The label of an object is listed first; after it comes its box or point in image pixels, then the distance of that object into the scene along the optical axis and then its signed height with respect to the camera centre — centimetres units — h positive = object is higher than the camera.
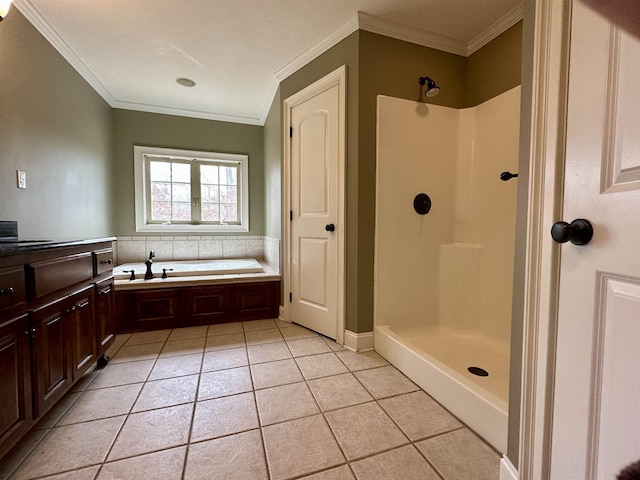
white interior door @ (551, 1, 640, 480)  56 -9
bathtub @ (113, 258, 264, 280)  265 -45
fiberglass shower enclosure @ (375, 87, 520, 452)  182 -2
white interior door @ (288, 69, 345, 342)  203 +17
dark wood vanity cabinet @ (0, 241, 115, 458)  95 -45
